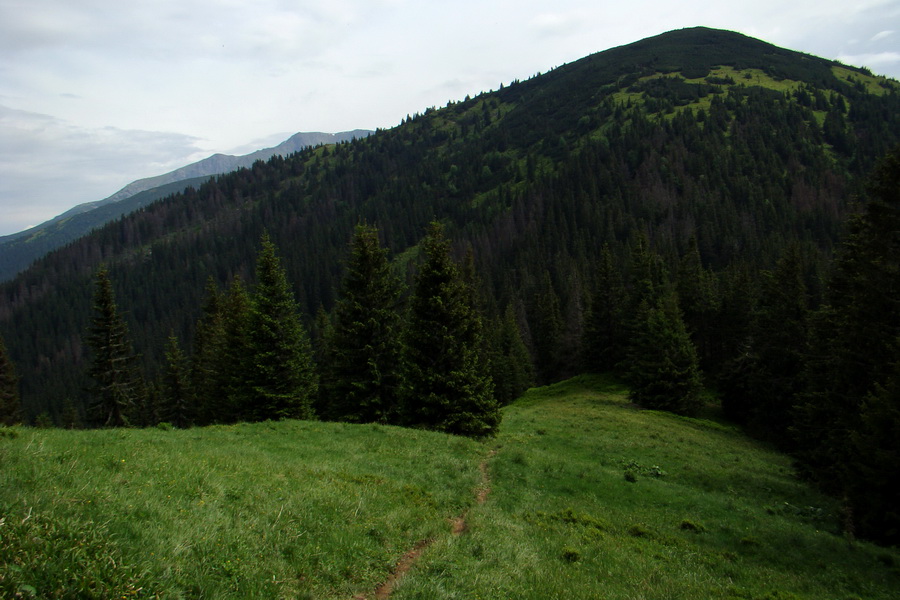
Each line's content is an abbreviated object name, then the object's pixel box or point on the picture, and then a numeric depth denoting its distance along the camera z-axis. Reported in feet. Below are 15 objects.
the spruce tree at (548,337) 287.89
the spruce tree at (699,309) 226.79
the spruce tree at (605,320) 222.07
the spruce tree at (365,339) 100.01
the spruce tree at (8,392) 146.30
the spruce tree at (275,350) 108.58
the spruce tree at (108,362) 127.44
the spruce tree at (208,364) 141.49
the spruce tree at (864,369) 55.31
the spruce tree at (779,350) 142.10
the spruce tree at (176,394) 166.81
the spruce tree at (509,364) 230.68
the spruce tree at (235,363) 111.24
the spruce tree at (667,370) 160.25
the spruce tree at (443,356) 87.40
